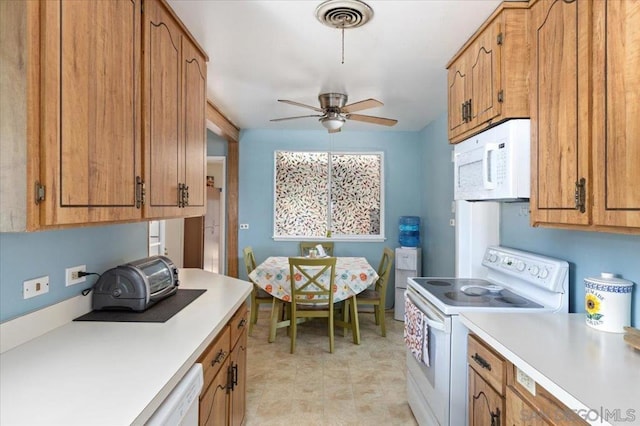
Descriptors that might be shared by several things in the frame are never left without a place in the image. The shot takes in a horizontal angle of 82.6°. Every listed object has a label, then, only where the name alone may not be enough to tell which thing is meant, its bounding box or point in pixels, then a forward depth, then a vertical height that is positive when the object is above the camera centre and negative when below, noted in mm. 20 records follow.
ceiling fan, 3248 +894
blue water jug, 4816 -247
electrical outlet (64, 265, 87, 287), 1615 -282
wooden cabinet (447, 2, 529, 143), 1802 +749
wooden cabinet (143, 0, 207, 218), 1648 +502
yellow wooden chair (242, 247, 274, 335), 3960 -922
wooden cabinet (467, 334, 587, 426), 1137 -670
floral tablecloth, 3635 -684
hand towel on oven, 2098 -732
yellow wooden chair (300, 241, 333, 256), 4906 -453
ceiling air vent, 1867 +1072
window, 5090 +223
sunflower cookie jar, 1492 -375
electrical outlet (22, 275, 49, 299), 1377 -290
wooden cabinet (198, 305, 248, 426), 1493 -783
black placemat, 1635 -475
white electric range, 1858 -489
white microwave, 1763 +261
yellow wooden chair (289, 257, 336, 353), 3473 -737
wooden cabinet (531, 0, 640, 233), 1186 +372
